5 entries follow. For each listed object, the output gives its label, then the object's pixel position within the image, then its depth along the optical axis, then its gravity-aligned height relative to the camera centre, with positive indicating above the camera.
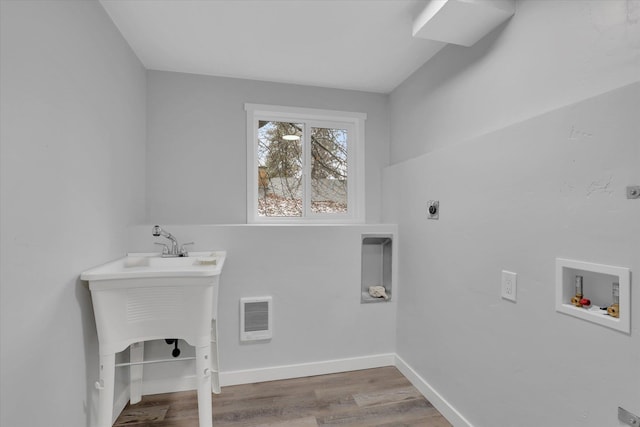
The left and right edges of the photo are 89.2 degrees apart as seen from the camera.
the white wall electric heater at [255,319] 2.37 -0.80
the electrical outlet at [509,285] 1.51 -0.36
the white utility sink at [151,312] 1.51 -0.49
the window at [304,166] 2.72 +0.39
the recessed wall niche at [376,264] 2.72 -0.46
